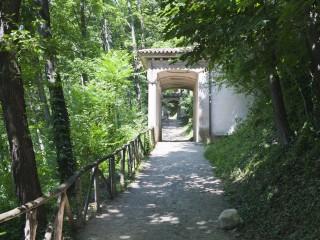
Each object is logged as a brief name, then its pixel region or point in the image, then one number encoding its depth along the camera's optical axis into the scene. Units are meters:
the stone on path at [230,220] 5.42
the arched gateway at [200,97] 16.67
